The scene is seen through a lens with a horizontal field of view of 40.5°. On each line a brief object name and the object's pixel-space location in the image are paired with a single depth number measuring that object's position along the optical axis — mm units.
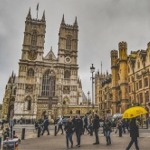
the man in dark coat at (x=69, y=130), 11664
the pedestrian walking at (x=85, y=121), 20827
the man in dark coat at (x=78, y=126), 12439
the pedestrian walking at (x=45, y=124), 20141
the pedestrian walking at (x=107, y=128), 12234
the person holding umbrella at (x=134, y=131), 9039
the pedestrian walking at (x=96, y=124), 12611
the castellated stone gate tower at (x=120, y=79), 44031
